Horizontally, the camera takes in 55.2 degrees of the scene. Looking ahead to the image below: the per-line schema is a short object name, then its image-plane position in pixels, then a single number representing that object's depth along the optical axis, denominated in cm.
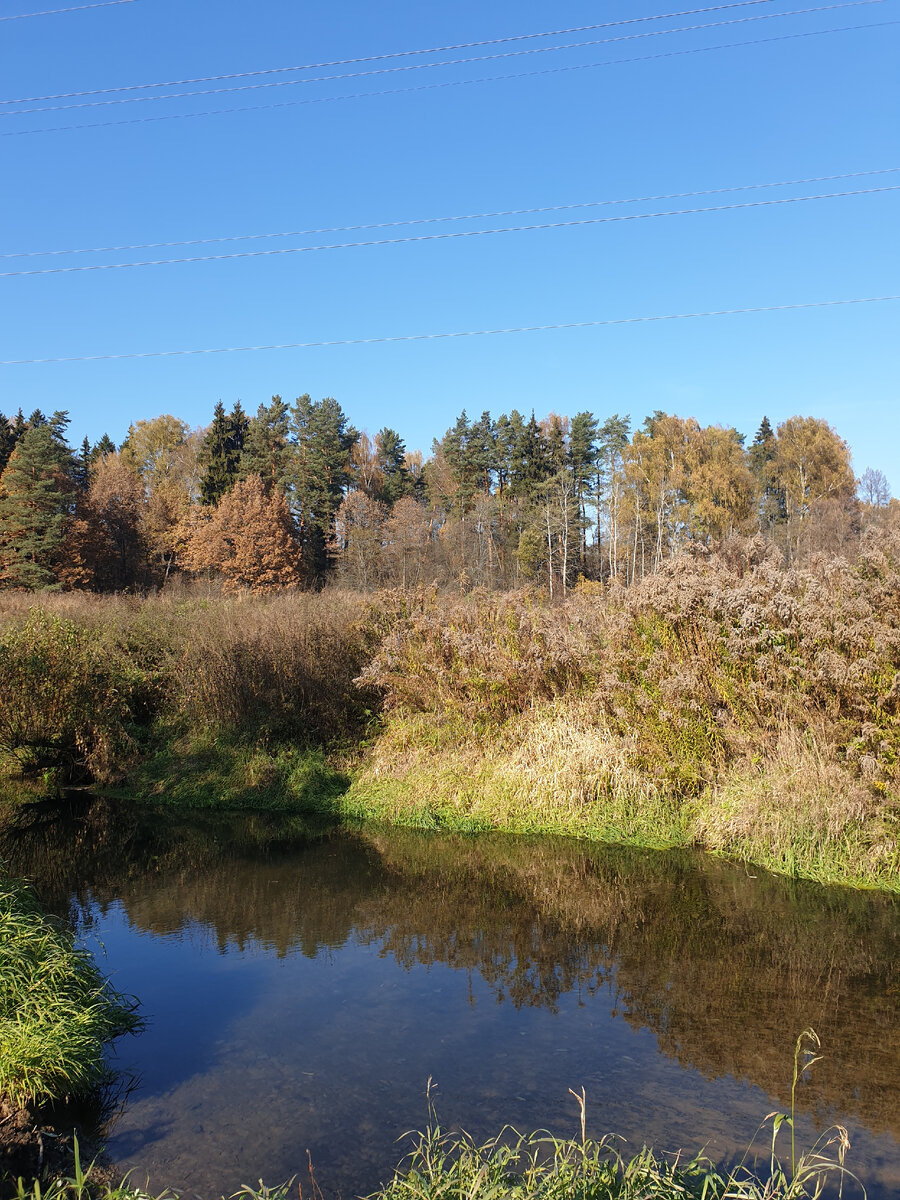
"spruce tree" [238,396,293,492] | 5378
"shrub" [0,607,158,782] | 1422
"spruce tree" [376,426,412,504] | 6194
